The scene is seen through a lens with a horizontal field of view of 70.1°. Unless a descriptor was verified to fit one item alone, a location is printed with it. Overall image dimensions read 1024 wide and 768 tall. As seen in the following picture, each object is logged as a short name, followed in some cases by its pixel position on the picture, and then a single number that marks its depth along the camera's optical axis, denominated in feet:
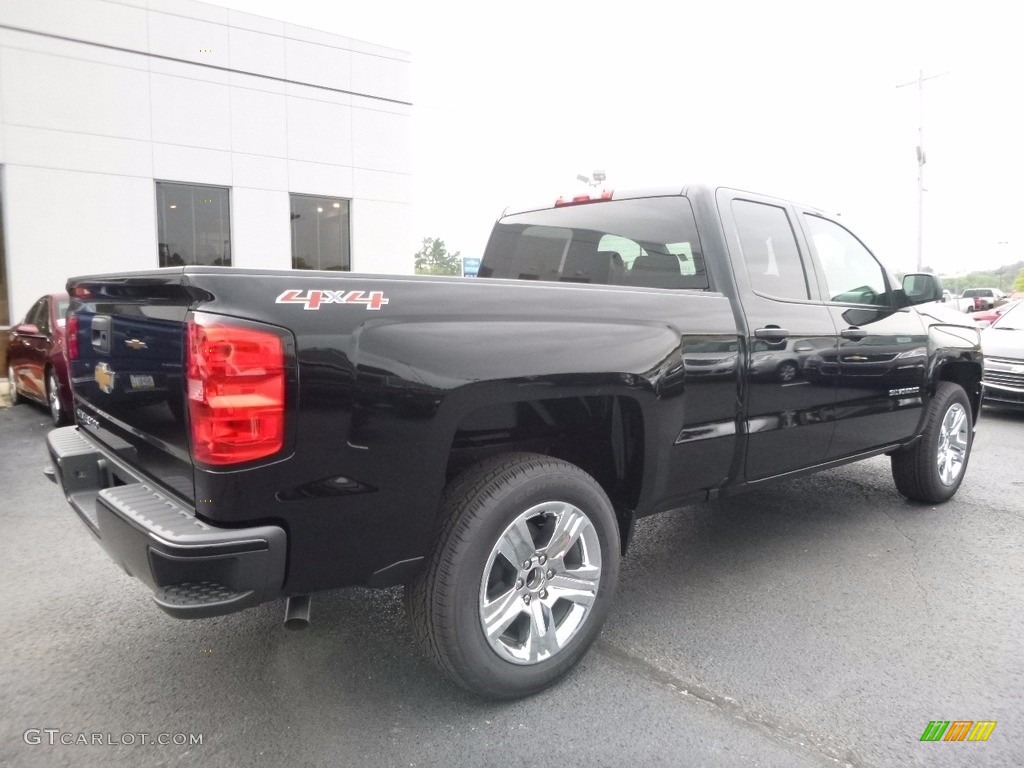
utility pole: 94.68
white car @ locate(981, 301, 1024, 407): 28.07
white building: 43.27
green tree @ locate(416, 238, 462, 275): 301.22
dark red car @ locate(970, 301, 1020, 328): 66.90
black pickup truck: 6.62
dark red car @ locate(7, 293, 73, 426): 23.93
